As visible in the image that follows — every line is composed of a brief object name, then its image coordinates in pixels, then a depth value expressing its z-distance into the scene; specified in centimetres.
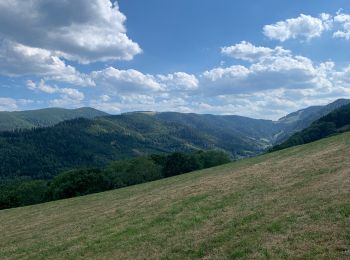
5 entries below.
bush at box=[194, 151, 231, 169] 14188
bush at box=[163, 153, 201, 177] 12900
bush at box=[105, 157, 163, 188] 12331
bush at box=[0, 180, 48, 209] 10400
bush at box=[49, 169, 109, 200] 9912
